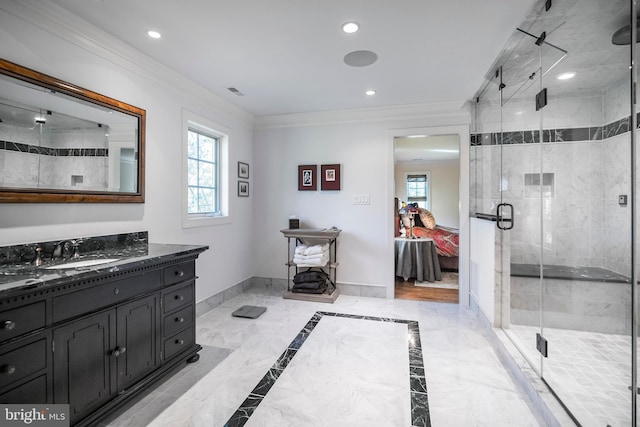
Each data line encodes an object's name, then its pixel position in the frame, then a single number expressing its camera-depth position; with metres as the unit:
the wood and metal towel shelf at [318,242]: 3.71
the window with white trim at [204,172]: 3.04
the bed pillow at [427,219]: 5.81
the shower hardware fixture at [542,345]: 2.01
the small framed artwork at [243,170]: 3.99
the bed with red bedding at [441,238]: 5.00
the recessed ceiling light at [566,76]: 1.92
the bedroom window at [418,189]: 8.31
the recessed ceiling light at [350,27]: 2.01
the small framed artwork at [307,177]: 4.06
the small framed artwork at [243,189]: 4.00
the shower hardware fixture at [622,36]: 1.39
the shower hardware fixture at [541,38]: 2.03
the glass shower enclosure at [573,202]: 1.52
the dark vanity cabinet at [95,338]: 1.24
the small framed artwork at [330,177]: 3.97
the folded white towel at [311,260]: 3.67
